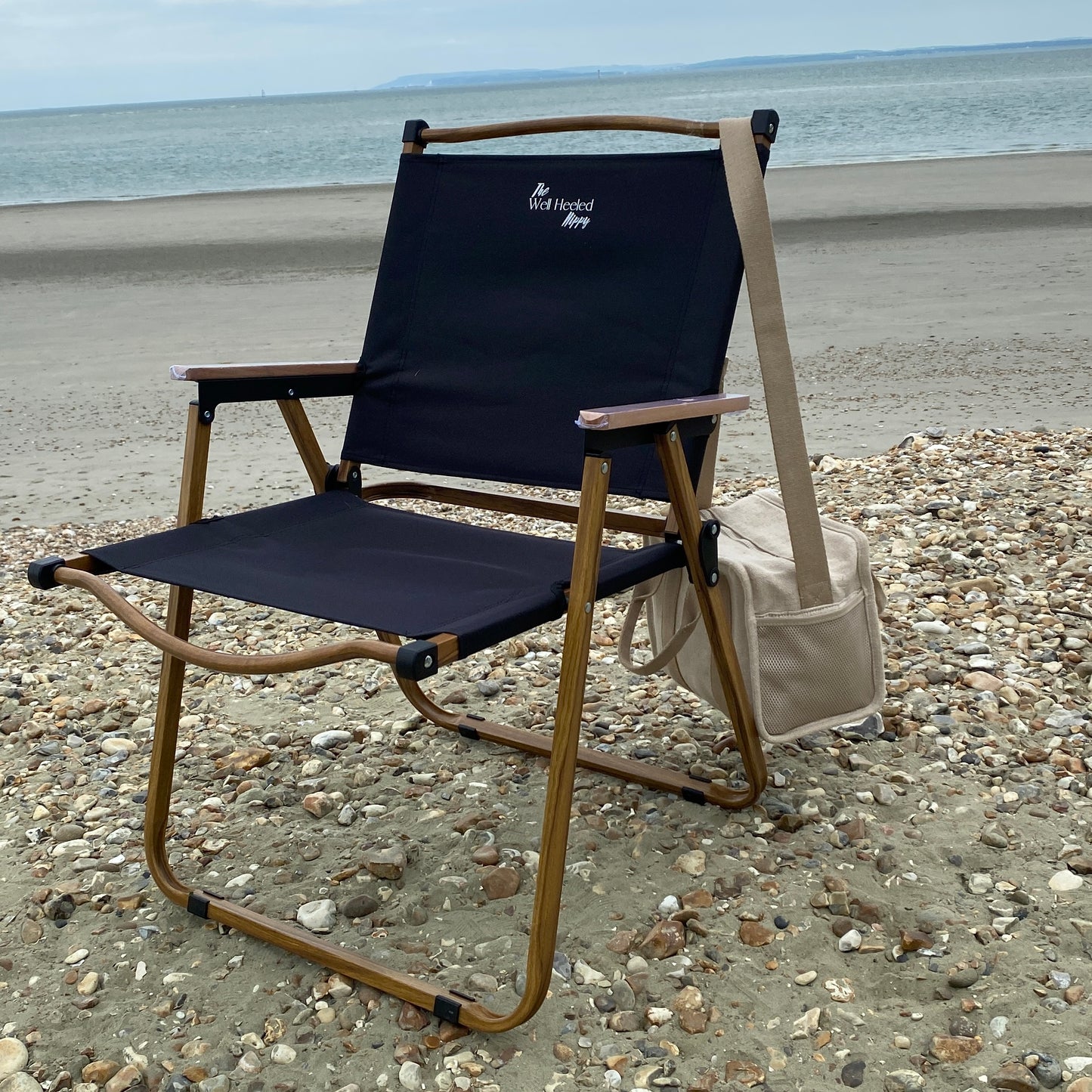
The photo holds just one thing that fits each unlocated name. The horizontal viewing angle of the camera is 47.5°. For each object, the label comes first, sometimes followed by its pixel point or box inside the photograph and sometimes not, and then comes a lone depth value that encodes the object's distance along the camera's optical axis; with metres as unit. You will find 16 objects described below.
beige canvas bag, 2.06
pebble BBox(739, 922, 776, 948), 1.91
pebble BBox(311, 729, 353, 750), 2.64
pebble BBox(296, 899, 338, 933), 2.03
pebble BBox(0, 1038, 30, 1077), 1.72
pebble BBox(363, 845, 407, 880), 2.15
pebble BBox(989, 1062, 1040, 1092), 1.59
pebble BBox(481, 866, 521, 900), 2.09
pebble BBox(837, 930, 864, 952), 1.88
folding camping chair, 1.70
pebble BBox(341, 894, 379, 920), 2.06
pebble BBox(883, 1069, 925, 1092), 1.61
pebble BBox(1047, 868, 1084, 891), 2.00
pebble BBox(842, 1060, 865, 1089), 1.62
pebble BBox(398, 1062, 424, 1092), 1.67
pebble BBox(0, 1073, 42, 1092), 1.68
